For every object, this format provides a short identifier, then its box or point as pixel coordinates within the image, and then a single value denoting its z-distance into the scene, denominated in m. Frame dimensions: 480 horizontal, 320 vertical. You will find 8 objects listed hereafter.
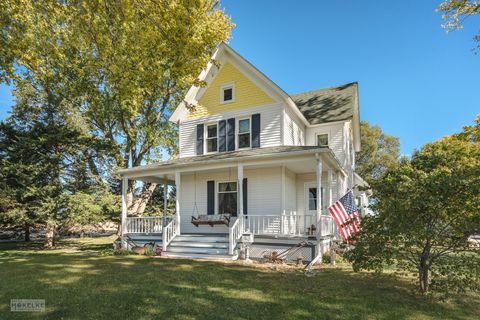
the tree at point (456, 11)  11.06
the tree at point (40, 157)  15.09
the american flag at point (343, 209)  9.38
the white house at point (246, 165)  10.79
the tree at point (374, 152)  33.66
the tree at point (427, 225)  5.30
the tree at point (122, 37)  7.11
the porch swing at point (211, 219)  11.49
